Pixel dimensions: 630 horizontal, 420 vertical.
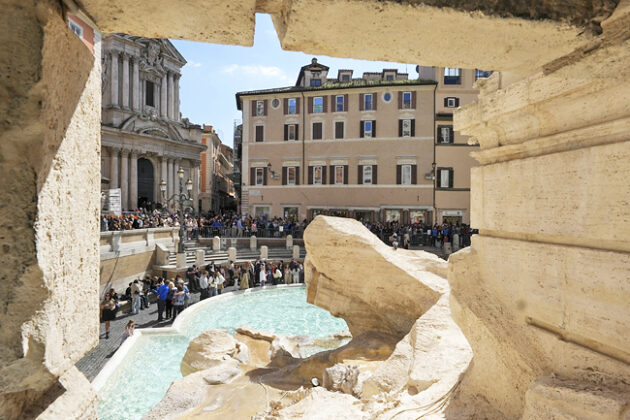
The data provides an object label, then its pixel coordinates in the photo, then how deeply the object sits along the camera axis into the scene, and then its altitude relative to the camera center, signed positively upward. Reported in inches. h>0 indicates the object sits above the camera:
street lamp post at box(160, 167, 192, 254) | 698.8 -4.0
